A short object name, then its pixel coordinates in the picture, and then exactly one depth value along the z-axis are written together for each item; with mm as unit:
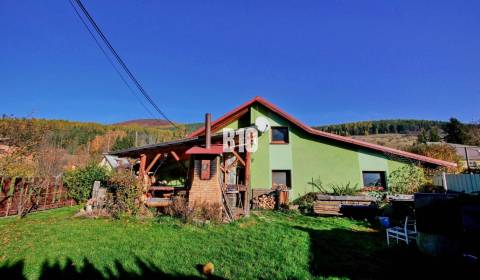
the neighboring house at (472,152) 28078
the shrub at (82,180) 15945
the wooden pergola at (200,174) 9953
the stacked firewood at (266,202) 13336
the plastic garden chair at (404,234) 5990
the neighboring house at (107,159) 35238
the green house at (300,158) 13688
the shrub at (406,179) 12688
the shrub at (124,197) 9945
